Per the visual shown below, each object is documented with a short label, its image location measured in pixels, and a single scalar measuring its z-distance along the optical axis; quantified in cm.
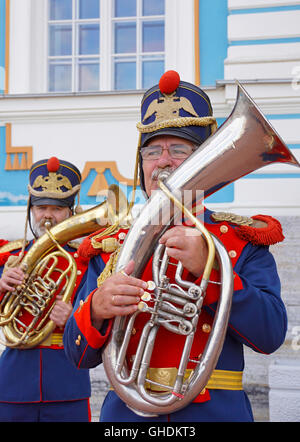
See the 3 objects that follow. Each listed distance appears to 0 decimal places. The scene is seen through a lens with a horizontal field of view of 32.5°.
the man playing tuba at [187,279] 165
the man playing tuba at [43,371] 302
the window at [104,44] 666
